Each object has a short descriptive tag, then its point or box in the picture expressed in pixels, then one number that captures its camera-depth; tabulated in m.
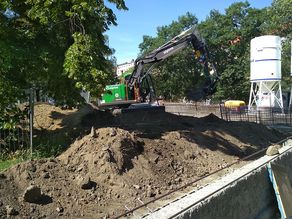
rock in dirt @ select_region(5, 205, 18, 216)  3.90
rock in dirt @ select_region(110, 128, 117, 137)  5.95
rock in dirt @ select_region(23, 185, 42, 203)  4.13
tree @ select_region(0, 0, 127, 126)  5.88
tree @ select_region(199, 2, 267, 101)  34.46
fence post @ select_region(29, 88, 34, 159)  6.08
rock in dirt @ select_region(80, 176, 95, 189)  4.74
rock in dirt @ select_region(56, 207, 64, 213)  4.19
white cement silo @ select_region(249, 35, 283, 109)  21.56
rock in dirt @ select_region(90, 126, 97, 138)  5.95
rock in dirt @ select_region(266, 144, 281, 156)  6.09
